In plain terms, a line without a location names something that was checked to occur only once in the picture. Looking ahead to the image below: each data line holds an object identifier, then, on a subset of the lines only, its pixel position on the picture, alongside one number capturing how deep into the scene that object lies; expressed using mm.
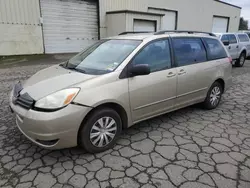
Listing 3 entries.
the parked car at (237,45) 10320
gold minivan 2623
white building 11492
